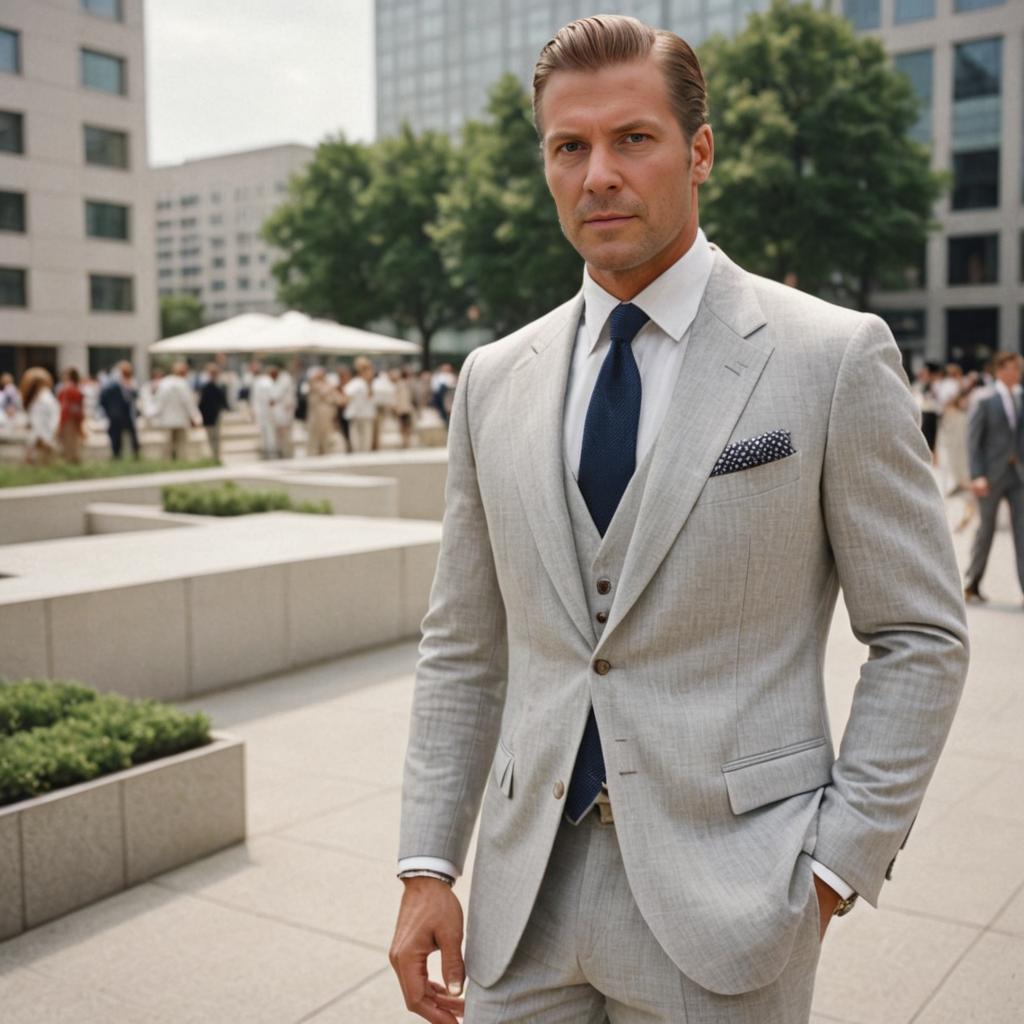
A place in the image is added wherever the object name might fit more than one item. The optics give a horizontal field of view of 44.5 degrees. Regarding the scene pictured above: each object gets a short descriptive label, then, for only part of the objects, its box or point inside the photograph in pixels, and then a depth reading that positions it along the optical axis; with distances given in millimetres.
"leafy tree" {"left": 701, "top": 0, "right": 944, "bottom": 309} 41344
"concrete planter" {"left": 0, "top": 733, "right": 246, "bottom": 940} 4477
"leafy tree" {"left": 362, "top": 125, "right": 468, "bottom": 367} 55812
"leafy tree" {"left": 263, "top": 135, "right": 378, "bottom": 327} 57594
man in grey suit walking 10727
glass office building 52875
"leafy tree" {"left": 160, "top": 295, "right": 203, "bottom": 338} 138750
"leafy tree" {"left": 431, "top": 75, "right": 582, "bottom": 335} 46375
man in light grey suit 1839
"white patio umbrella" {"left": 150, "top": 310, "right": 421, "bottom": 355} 26250
